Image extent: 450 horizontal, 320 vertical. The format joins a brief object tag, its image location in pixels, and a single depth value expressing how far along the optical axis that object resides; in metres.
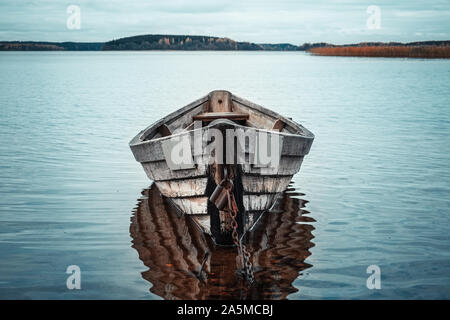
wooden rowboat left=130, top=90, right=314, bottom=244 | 6.68
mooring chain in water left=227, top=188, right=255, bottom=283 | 6.15
